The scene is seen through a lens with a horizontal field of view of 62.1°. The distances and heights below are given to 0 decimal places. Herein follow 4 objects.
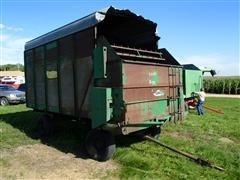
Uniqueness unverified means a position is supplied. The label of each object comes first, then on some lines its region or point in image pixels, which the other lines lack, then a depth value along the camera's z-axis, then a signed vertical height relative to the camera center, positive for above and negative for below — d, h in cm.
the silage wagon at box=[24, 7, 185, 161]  418 +19
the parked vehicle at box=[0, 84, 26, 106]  1383 -64
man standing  959 -96
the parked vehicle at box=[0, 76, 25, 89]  2006 +75
